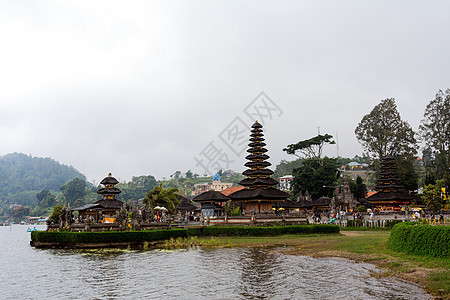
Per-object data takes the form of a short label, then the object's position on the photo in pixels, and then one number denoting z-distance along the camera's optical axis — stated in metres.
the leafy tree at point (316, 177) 75.94
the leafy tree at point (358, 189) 80.38
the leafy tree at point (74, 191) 173.99
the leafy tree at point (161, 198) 60.47
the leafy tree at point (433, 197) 46.19
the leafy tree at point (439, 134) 61.18
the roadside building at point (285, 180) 173.52
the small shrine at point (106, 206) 52.73
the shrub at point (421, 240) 16.73
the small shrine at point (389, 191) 62.75
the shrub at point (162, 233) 34.38
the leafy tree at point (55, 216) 52.59
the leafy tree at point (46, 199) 179.38
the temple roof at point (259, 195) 50.03
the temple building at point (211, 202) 55.97
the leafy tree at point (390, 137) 70.81
